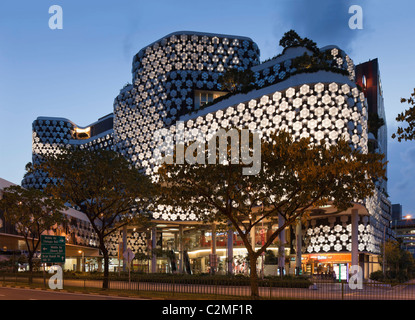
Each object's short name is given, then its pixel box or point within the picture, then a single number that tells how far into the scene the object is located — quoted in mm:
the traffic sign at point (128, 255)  35438
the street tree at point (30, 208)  51938
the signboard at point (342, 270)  73056
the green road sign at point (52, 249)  39438
